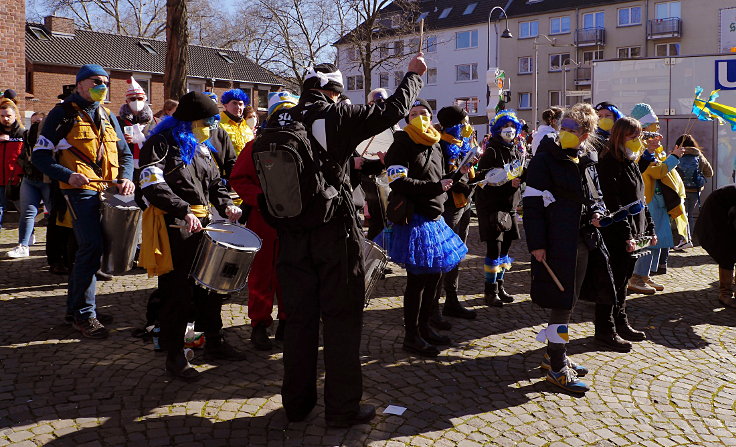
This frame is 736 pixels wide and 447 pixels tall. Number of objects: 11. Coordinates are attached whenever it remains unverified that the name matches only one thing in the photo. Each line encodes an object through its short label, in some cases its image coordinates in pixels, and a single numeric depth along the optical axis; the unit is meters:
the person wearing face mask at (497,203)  7.03
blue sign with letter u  13.88
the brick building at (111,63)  43.84
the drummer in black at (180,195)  4.56
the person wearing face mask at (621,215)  5.80
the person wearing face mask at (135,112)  8.29
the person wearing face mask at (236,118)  7.50
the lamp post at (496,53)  15.00
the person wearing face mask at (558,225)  4.83
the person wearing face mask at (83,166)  5.62
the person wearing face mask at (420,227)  5.22
